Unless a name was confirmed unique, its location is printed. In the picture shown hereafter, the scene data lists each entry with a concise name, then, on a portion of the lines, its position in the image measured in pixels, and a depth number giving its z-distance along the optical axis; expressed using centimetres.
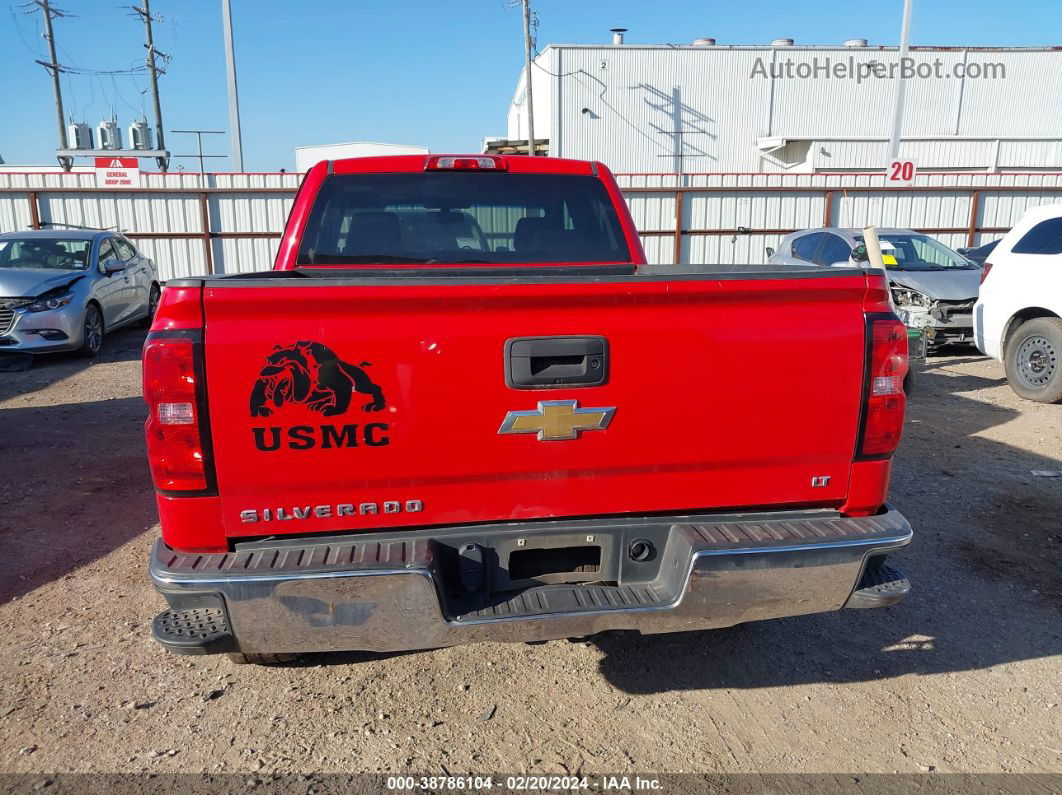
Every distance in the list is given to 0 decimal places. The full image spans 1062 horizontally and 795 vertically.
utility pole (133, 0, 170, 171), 3519
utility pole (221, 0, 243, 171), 1717
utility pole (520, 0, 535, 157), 3170
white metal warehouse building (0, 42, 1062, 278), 1867
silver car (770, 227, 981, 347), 954
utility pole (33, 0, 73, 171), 3438
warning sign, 1716
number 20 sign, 1734
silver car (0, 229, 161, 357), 928
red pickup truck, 214
